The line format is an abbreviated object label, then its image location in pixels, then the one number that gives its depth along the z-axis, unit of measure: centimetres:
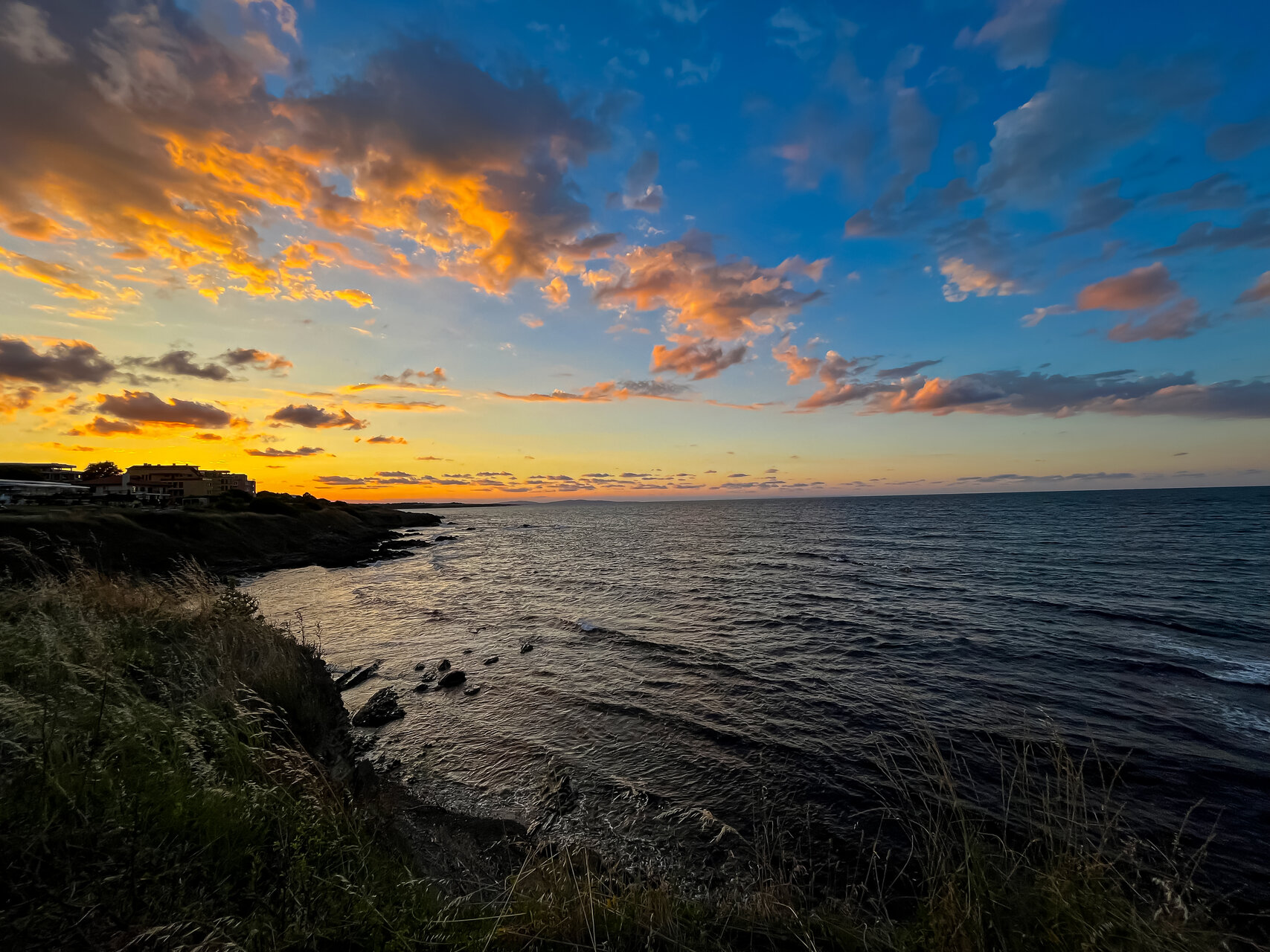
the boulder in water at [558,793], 1044
